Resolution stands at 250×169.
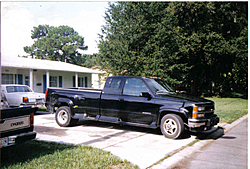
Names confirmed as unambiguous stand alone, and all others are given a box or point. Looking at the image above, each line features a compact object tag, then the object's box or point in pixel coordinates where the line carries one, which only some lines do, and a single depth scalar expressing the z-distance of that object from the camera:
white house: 20.98
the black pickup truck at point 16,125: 5.04
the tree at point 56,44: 57.84
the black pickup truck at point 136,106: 7.45
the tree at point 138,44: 18.92
